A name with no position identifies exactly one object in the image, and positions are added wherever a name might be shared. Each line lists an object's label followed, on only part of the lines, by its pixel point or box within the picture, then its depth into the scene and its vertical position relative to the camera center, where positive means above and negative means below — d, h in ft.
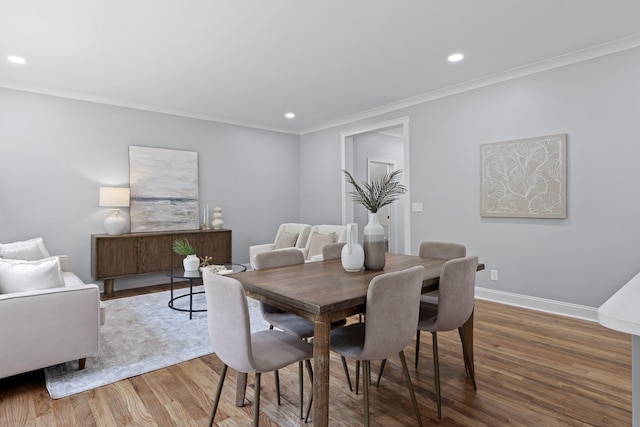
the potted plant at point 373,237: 7.25 -0.61
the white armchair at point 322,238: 15.79 -1.37
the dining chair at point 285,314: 6.84 -2.25
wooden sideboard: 14.62 -1.90
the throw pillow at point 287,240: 17.31 -1.62
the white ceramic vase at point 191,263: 12.73 -1.96
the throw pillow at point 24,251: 10.82 -1.26
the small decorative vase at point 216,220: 18.34 -0.60
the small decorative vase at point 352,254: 7.09 -0.94
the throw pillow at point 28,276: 7.76 -1.46
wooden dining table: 5.02 -1.33
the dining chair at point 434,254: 8.16 -1.22
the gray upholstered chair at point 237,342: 4.99 -1.98
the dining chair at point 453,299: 6.48 -1.75
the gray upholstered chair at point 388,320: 5.30 -1.76
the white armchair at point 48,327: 7.10 -2.46
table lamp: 14.84 +0.27
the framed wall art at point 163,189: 16.34 +0.98
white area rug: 7.86 -3.69
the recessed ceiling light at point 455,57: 11.28 +4.81
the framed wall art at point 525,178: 11.76 +0.98
